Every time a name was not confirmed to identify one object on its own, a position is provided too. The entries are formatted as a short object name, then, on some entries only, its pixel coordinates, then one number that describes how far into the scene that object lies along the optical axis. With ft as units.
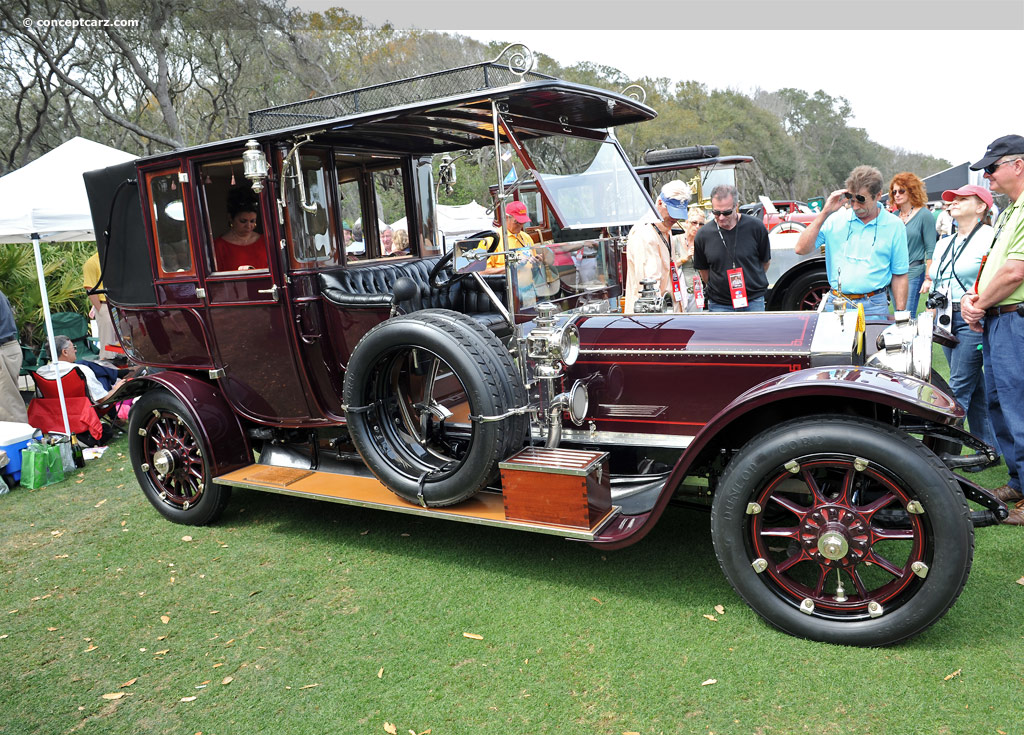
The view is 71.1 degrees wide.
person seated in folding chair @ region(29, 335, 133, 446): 21.57
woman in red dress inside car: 13.50
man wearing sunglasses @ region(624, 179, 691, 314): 13.93
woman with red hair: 21.53
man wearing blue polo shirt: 15.05
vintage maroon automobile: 9.25
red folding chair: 21.59
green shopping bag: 18.88
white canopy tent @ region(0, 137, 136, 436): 21.42
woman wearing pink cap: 14.19
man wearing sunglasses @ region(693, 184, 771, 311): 18.56
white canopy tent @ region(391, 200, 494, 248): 46.55
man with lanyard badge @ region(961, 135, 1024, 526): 11.48
